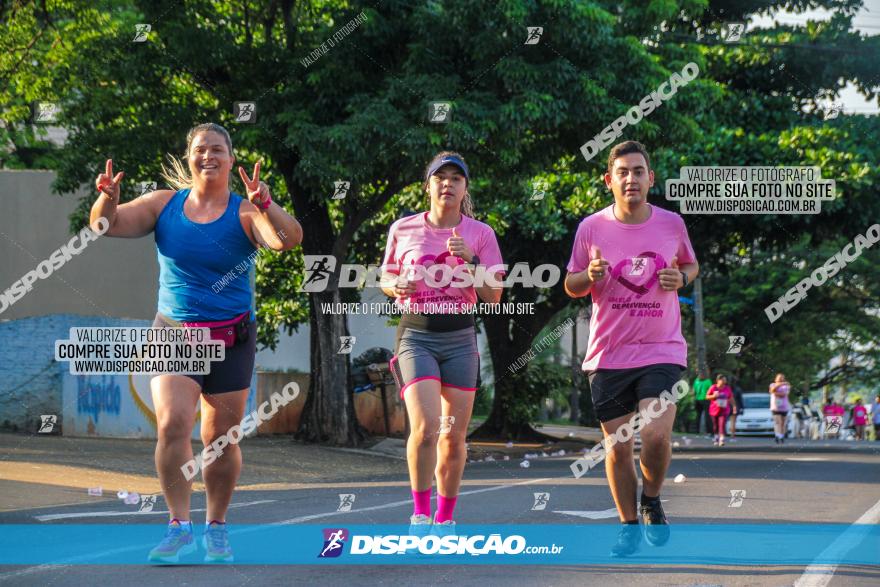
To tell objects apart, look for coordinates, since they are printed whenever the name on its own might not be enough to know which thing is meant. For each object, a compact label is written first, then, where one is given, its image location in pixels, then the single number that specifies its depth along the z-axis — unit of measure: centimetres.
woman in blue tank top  614
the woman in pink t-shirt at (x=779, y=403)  2550
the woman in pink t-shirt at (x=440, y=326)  677
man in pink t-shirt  649
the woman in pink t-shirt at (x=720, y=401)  2538
